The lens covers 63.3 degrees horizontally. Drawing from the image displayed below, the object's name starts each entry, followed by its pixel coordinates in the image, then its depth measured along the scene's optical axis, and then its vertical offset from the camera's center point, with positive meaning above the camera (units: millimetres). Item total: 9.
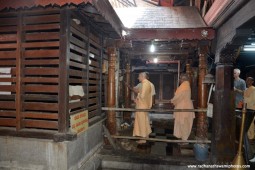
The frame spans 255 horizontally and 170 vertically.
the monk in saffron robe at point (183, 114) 8328 -1107
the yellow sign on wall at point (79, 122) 4996 -891
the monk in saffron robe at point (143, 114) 8430 -1120
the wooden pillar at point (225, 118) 6320 -978
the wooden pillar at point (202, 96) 7629 -355
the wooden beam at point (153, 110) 7093 -804
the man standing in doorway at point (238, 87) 8680 -31
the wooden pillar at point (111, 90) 7656 -110
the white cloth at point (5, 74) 5016 +333
